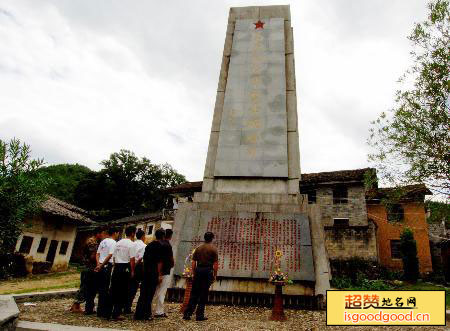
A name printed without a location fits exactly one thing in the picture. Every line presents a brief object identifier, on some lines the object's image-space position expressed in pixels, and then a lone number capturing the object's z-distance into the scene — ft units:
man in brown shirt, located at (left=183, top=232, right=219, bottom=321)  16.37
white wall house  59.61
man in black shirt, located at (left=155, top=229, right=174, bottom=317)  16.76
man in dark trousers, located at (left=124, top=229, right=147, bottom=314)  17.49
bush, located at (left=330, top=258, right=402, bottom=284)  63.26
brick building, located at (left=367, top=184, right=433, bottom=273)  72.59
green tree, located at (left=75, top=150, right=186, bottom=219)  114.73
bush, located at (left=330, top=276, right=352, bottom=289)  54.37
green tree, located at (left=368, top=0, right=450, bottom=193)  35.06
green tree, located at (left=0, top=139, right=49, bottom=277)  14.76
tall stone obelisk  21.35
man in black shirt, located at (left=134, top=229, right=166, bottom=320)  16.15
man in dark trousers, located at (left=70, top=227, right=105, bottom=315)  17.13
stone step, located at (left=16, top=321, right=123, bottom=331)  12.91
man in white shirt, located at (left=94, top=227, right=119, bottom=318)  16.67
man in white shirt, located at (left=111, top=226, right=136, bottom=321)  16.57
